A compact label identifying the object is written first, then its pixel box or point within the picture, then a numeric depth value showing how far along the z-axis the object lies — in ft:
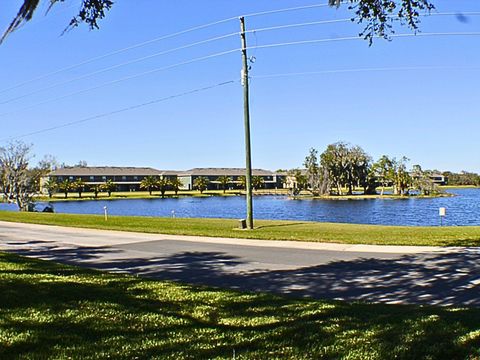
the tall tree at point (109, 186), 476.54
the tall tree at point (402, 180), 381.40
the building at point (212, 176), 597.93
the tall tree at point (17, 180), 200.54
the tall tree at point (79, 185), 449.89
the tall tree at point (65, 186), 432.66
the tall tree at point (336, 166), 416.46
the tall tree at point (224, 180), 548.72
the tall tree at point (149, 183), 501.97
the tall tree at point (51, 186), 319.10
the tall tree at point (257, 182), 572.92
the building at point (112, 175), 500.62
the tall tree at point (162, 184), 489.09
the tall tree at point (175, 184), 499.92
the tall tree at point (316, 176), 411.54
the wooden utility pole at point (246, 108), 71.48
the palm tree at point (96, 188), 477.03
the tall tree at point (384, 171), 398.91
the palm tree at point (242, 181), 557.66
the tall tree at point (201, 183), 511.81
